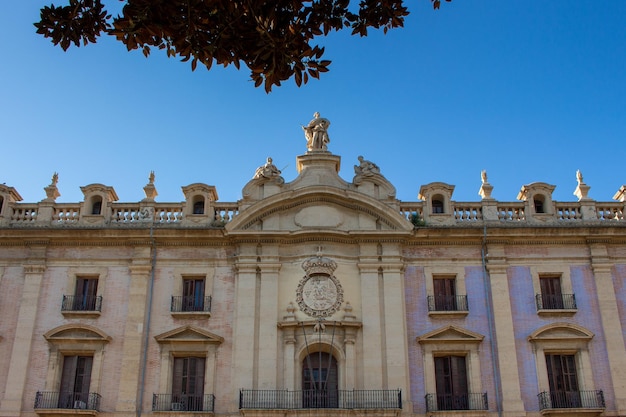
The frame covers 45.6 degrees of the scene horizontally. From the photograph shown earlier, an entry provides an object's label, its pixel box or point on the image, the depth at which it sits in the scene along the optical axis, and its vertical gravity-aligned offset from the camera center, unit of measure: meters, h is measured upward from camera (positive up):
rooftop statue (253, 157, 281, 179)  28.55 +11.27
